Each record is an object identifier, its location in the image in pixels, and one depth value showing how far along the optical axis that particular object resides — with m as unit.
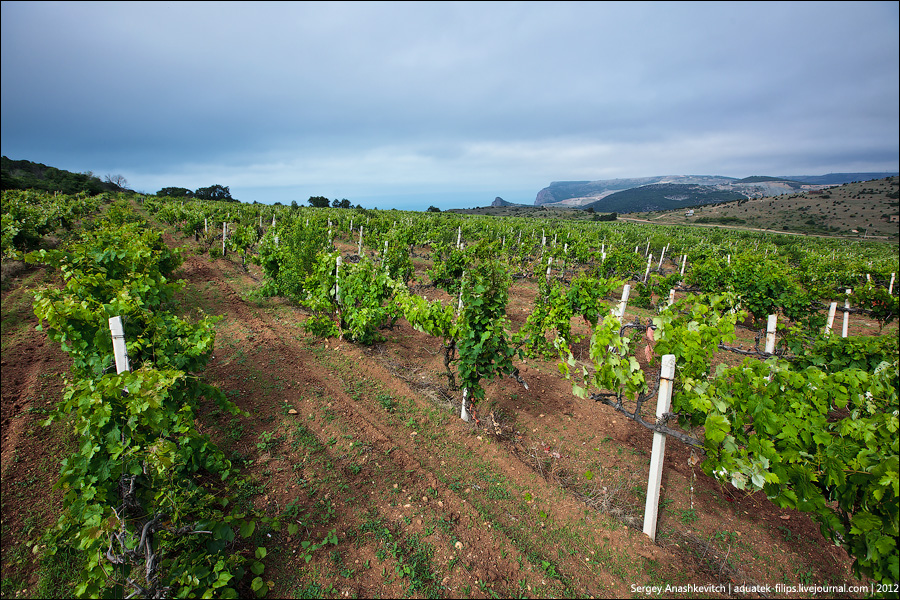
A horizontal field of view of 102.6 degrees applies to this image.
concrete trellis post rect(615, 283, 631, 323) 7.62
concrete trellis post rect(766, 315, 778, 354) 5.89
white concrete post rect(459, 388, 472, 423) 5.38
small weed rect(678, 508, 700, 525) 3.86
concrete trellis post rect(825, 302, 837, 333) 7.52
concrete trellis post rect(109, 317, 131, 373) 3.33
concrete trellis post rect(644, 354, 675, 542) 3.37
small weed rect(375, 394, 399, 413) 5.56
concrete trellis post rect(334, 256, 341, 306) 7.95
